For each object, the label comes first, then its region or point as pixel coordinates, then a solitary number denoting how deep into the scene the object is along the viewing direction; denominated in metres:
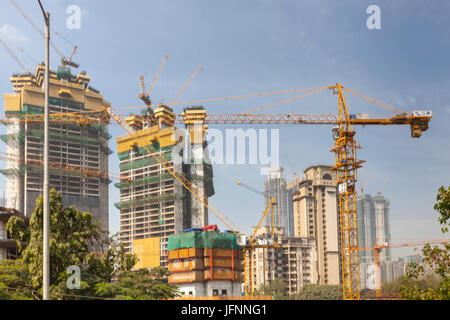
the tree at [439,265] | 29.88
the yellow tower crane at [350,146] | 129.88
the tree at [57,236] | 48.88
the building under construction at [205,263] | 177.25
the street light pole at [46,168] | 23.92
